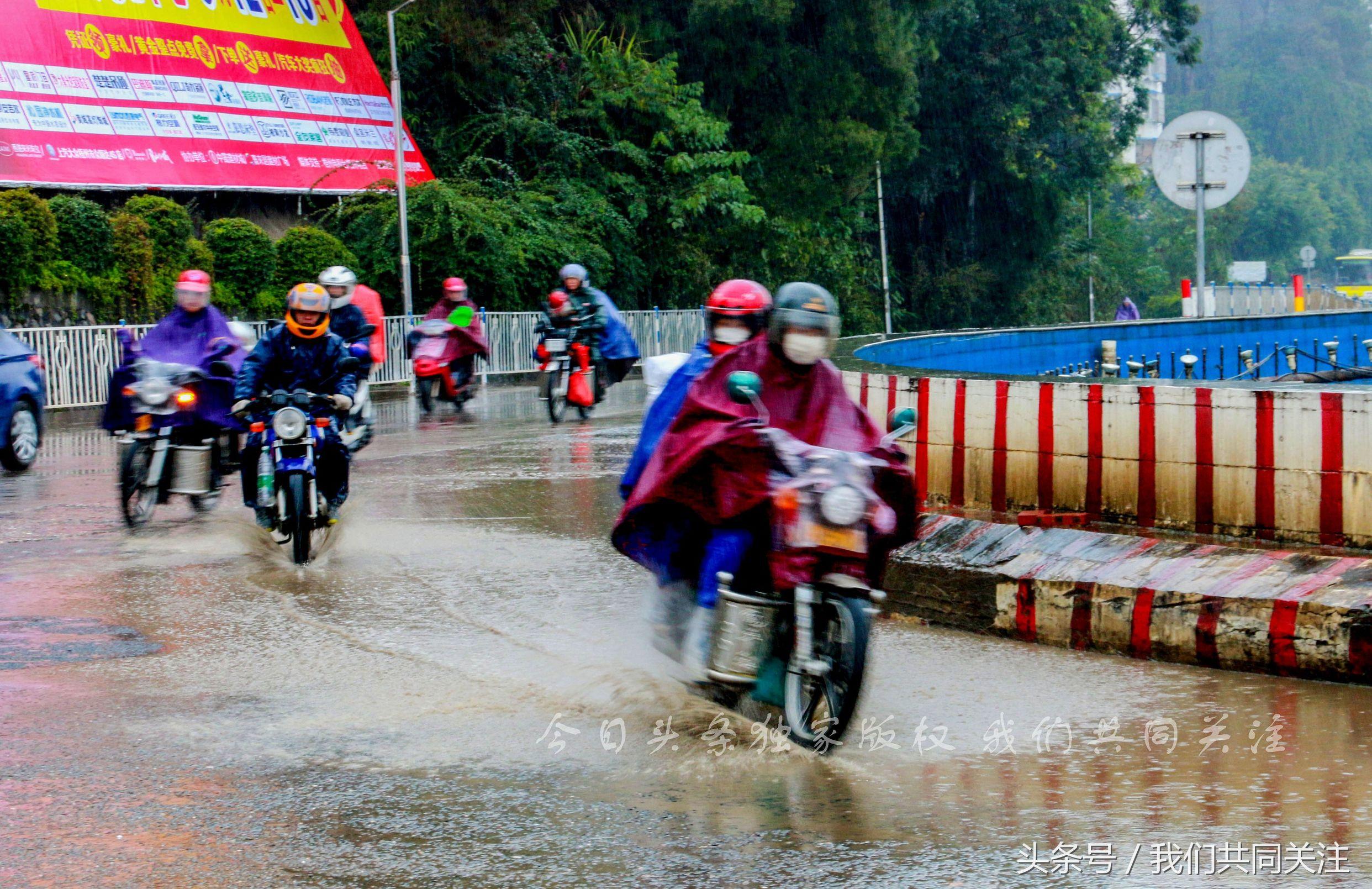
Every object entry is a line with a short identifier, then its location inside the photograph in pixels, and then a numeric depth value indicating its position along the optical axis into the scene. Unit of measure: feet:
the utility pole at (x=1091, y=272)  208.64
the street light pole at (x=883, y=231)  180.24
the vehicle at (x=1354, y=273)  223.51
